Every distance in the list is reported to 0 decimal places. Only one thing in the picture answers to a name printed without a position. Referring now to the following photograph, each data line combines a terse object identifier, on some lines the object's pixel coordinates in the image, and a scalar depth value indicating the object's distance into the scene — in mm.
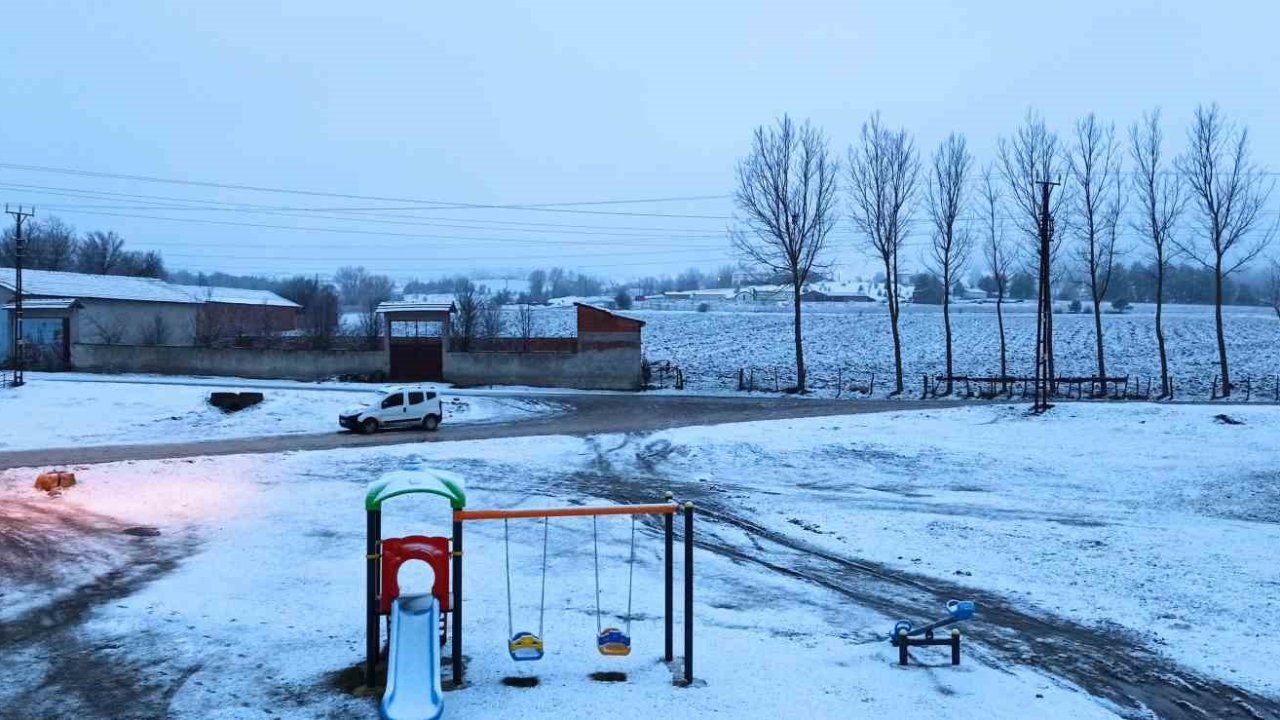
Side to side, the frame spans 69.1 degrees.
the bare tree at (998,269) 53597
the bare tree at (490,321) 62781
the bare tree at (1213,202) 45062
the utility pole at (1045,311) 33125
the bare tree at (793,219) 50625
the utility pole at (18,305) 39031
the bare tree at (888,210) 50438
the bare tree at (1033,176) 47878
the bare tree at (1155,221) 47000
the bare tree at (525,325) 50188
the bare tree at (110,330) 52562
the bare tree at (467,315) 56688
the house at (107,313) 49781
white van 31625
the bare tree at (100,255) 94750
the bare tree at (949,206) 50906
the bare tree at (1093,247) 48531
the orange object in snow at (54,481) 18500
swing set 8305
